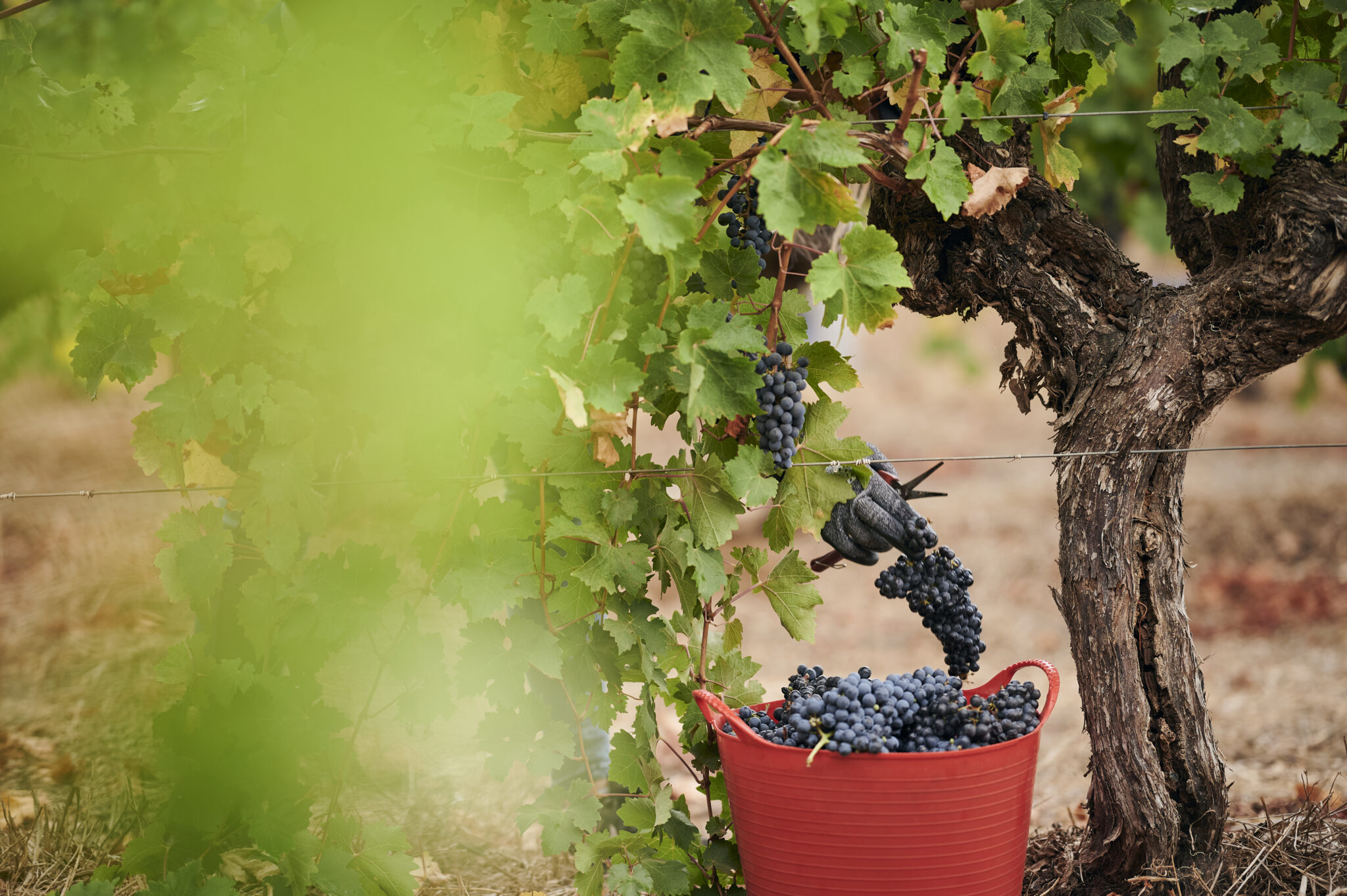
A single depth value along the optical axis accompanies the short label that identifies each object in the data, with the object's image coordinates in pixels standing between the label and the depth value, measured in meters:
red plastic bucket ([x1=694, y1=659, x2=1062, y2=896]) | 4.83
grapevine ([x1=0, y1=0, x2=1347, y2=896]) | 4.87
